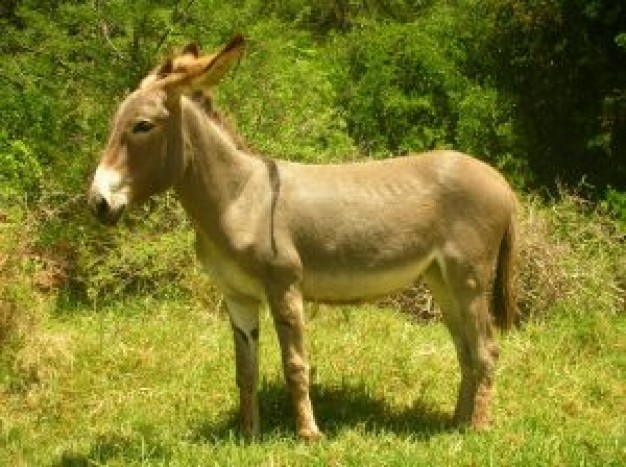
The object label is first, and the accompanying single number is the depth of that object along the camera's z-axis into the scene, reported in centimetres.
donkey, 492
